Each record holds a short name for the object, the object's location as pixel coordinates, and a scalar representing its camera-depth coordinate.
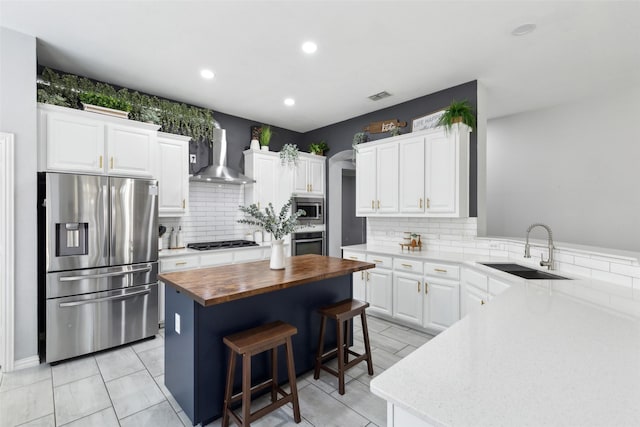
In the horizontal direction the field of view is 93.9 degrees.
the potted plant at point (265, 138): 5.00
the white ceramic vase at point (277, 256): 2.52
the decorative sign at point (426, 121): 3.88
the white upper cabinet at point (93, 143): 2.87
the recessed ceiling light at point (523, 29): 2.57
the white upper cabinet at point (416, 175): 3.57
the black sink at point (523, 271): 2.48
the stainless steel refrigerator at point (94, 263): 2.77
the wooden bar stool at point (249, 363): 1.84
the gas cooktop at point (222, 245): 4.12
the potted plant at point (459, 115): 3.52
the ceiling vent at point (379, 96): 4.03
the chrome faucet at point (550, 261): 2.64
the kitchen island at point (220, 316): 1.96
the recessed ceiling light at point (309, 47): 2.88
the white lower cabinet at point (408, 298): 3.55
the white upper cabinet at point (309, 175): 5.24
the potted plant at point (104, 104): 3.15
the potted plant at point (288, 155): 5.03
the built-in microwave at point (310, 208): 5.31
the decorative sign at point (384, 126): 4.39
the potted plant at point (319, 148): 5.54
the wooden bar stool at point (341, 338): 2.37
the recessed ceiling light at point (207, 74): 3.42
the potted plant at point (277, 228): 2.50
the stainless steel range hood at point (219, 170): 4.21
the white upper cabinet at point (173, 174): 3.82
